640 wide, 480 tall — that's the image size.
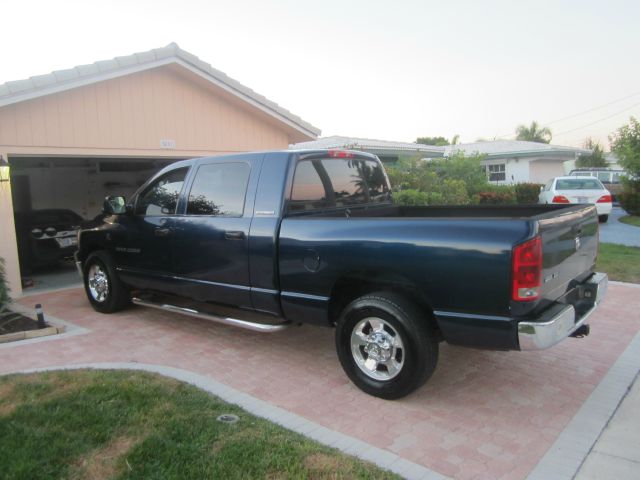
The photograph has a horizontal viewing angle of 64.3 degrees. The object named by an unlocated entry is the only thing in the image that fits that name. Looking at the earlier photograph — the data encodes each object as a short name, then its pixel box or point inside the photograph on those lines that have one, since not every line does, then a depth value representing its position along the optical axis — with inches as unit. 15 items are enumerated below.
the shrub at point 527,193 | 887.1
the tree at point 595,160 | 1696.6
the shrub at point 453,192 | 564.8
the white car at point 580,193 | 642.2
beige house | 311.0
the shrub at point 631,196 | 733.3
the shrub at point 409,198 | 486.6
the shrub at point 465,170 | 778.2
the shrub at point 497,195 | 721.6
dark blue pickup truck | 137.0
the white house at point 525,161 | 1130.7
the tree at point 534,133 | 1876.2
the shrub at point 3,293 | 253.1
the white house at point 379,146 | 852.6
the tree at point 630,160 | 708.7
